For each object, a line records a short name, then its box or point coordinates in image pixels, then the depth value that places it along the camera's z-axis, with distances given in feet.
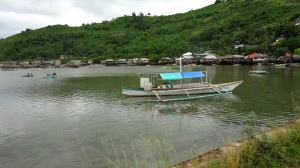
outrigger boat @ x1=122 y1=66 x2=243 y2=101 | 73.24
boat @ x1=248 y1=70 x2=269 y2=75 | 127.86
